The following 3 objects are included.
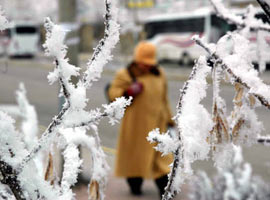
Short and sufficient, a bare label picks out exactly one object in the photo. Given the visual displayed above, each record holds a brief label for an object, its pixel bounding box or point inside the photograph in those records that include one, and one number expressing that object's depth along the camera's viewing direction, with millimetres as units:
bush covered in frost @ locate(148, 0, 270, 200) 2283
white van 48912
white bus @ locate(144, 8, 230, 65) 36708
